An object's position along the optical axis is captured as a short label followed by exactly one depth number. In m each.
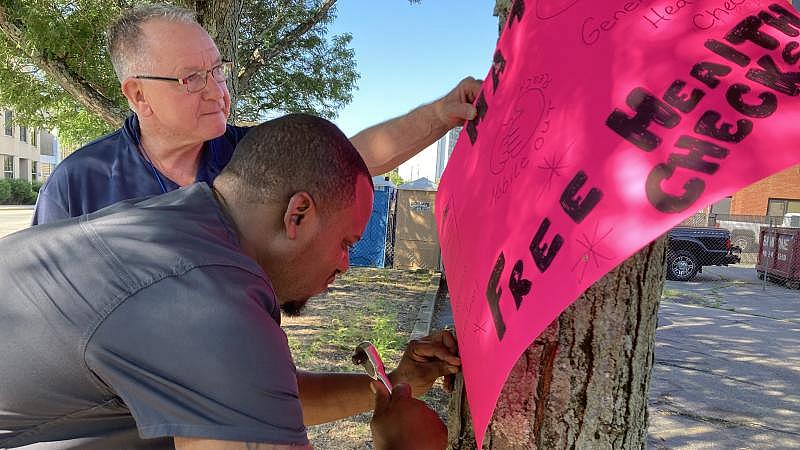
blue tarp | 13.28
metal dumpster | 13.36
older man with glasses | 1.95
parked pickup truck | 13.79
